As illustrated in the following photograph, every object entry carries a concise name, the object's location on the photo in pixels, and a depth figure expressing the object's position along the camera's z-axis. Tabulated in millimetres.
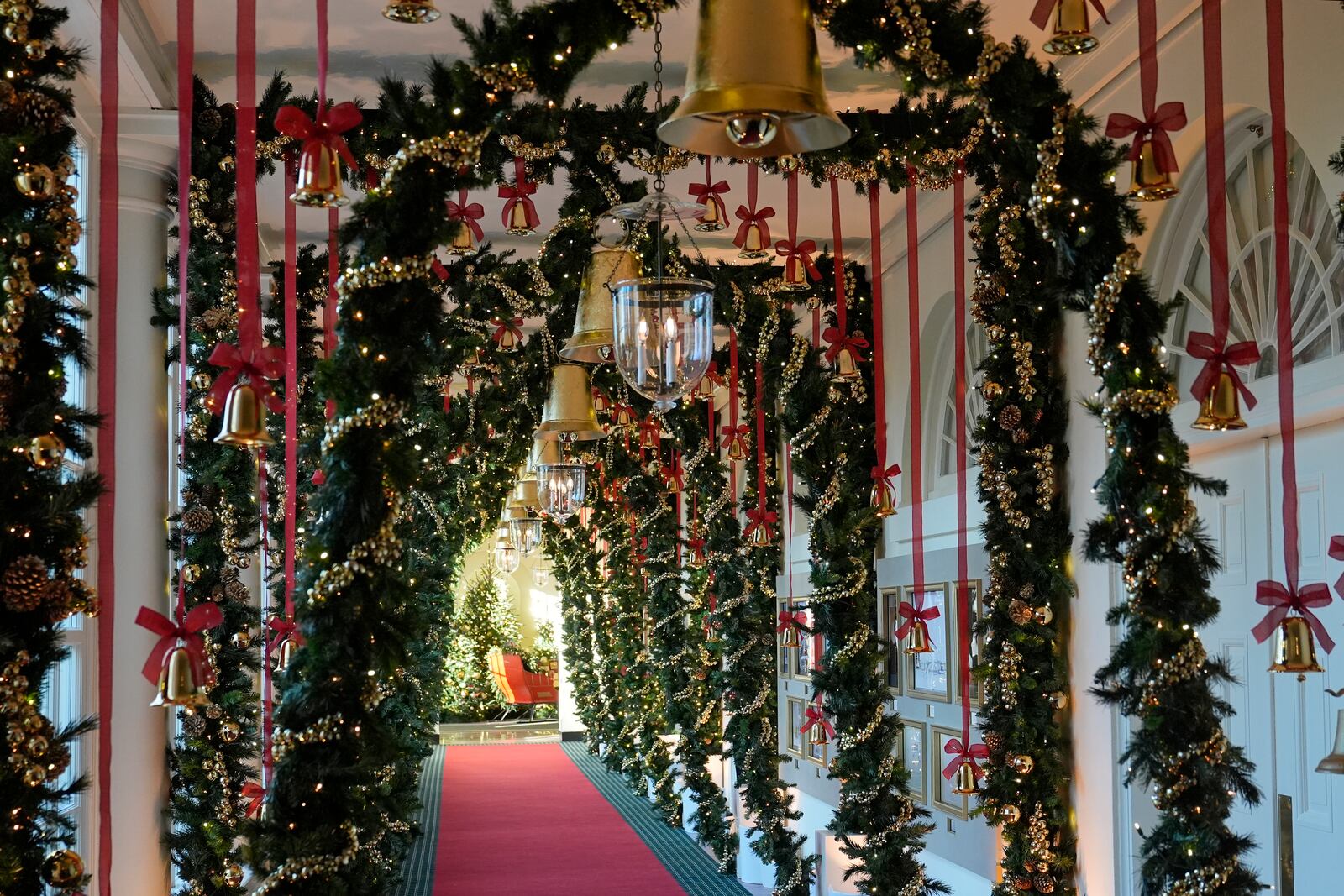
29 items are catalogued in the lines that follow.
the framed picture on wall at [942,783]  7211
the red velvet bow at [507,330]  6633
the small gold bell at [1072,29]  3213
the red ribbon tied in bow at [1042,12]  3326
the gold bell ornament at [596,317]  4988
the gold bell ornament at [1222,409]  3391
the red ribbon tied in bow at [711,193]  5820
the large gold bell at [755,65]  2666
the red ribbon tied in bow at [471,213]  5144
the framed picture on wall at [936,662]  7445
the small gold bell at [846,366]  6766
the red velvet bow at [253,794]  5301
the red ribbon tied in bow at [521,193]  5492
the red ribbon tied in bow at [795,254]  6449
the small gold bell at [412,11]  2832
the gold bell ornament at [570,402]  6520
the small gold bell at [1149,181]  3365
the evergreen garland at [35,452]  2799
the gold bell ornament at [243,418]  3223
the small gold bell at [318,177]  3373
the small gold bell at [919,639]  6066
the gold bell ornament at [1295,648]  3299
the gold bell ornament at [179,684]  3141
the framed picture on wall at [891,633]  8375
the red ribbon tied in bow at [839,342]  6770
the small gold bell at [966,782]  5988
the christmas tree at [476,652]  24266
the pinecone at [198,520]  5520
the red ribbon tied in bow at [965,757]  6062
